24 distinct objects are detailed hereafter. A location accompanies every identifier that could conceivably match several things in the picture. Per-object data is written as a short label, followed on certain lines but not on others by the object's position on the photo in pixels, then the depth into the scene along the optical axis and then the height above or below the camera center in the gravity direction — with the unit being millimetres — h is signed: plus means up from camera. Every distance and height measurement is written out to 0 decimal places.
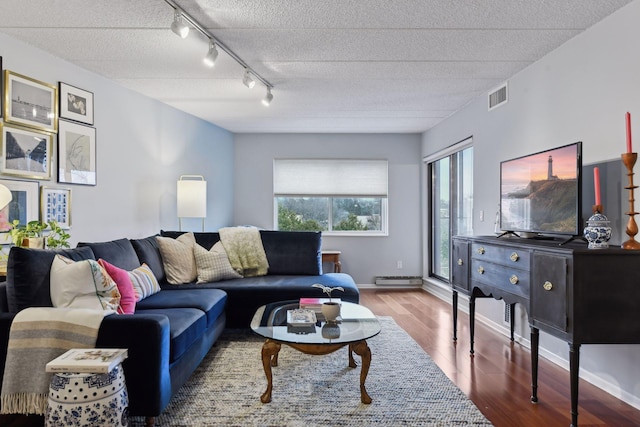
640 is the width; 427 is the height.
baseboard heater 6168 -990
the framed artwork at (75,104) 3258 +936
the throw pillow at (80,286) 2207 -397
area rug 2152 -1087
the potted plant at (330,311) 2609 -619
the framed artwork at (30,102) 2807 +832
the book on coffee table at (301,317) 2580 -677
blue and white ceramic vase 2172 -87
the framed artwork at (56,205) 3084 +76
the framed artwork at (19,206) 2787 +67
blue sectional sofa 1977 -628
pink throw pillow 2561 -463
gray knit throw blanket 1907 -634
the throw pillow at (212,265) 3760 -477
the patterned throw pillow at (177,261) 3695 -426
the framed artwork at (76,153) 3260 +518
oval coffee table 2248 -701
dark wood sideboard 2047 -424
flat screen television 2529 +167
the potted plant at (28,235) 2590 -132
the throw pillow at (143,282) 2957 -513
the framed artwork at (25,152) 2809 +460
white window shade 6258 +583
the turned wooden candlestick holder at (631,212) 2143 +22
